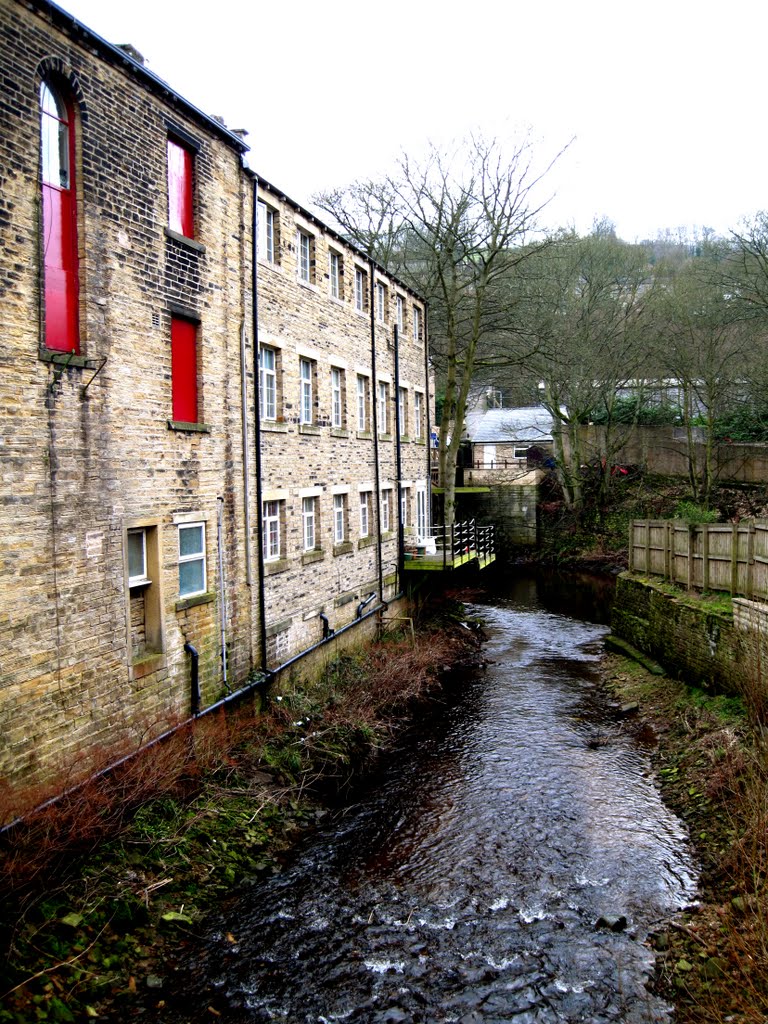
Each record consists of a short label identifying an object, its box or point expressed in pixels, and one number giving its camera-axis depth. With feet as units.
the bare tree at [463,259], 83.41
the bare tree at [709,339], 97.66
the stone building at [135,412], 27.96
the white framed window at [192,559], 38.63
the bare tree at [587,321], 107.65
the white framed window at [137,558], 35.17
